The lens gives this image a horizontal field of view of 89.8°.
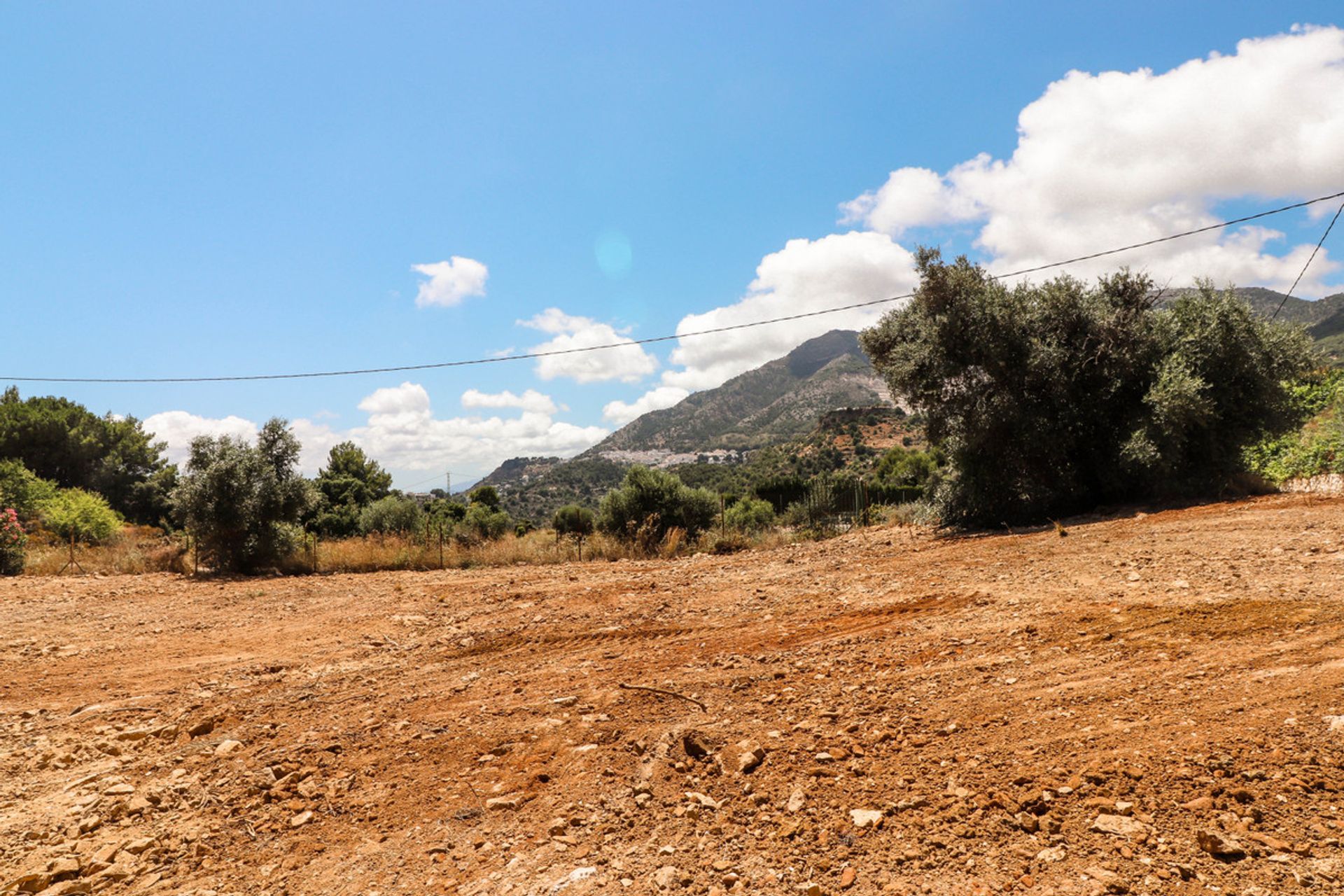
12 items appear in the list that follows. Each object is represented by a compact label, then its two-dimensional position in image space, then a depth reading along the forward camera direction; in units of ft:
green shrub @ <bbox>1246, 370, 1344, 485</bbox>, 47.55
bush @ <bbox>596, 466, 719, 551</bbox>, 59.88
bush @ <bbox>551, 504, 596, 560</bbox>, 70.84
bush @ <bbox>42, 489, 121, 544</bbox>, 65.05
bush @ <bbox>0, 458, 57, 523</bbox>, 64.08
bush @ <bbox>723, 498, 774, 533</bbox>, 65.05
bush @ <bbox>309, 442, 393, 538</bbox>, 90.33
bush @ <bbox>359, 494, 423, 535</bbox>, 69.36
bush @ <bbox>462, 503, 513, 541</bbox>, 63.04
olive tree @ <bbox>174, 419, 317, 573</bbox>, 48.29
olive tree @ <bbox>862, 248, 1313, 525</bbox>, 44.57
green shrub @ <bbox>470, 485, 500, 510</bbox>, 126.11
